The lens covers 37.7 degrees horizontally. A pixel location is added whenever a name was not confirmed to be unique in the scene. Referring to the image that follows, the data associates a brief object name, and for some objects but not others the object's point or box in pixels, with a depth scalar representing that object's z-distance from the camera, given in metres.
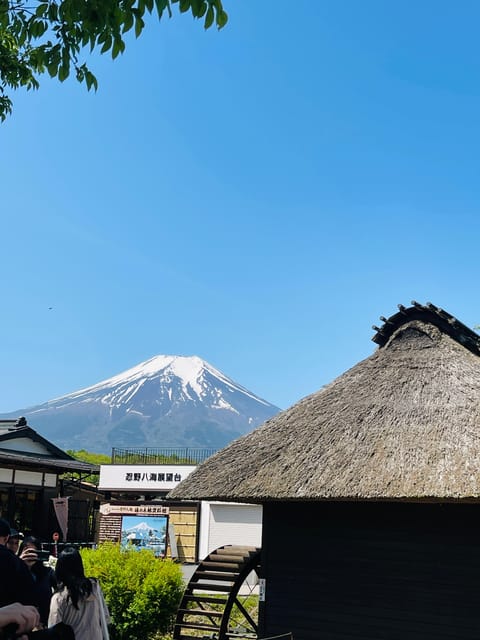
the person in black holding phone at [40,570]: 6.25
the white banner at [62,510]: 20.11
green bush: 12.06
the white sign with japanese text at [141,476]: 29.17
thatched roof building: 9.23
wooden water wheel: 12.53
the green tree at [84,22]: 4.77
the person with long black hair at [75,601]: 6.00
